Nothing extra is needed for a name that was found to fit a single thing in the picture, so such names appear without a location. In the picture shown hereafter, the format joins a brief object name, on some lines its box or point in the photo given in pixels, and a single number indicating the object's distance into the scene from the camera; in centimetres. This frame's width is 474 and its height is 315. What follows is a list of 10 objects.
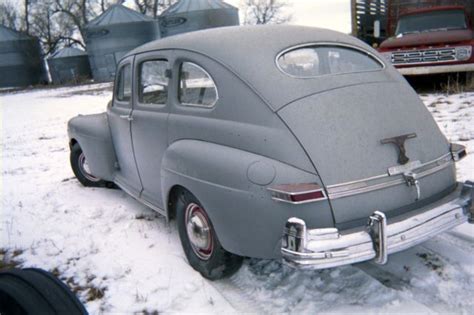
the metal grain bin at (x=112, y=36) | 3081
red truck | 805
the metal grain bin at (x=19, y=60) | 3375
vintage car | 216
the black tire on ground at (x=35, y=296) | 191
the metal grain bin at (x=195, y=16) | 2923
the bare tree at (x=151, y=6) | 4557
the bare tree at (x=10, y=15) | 4578
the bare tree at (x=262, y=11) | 5328
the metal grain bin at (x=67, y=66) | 3319
